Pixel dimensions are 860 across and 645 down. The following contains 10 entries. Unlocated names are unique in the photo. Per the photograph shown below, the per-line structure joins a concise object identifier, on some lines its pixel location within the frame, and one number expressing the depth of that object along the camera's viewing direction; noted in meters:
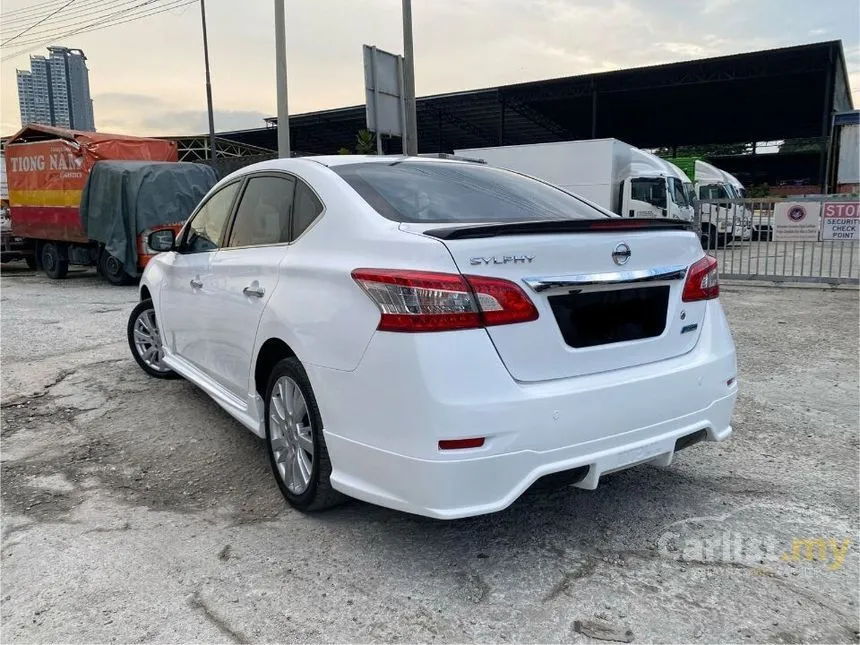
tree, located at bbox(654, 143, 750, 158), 51.66
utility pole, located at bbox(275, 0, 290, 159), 13.43
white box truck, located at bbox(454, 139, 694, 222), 18.14
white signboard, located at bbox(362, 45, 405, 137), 9.38
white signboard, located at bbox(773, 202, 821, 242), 11.11
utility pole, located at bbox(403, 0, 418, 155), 12.18
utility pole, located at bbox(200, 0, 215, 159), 24.05
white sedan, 2.35
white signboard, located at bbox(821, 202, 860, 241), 10.66
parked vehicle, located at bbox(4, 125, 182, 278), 13.19
